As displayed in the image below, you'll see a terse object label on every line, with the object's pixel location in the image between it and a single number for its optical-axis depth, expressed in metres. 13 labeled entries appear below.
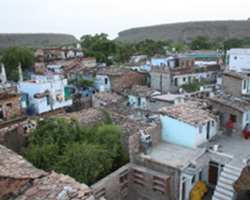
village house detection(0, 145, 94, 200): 7.98
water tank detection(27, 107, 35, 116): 21.58
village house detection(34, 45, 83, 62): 50.75
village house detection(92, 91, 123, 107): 23.90
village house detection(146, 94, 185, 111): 20.65
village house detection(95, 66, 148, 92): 29.50
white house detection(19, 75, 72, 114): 22.23
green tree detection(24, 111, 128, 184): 12.16
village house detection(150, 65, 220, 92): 28.28
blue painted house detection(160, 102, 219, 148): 13.49
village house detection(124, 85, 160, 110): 23.97
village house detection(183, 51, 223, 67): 40.70
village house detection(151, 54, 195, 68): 37.47
